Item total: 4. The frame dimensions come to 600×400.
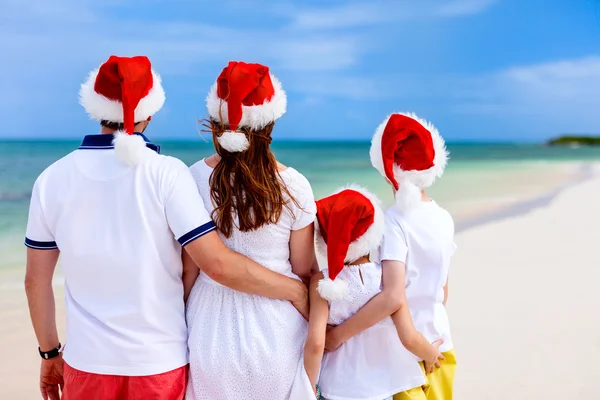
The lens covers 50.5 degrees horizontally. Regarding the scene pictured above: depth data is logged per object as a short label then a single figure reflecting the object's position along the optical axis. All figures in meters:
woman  1.88
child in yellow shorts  2.03
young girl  1.92
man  1.77
